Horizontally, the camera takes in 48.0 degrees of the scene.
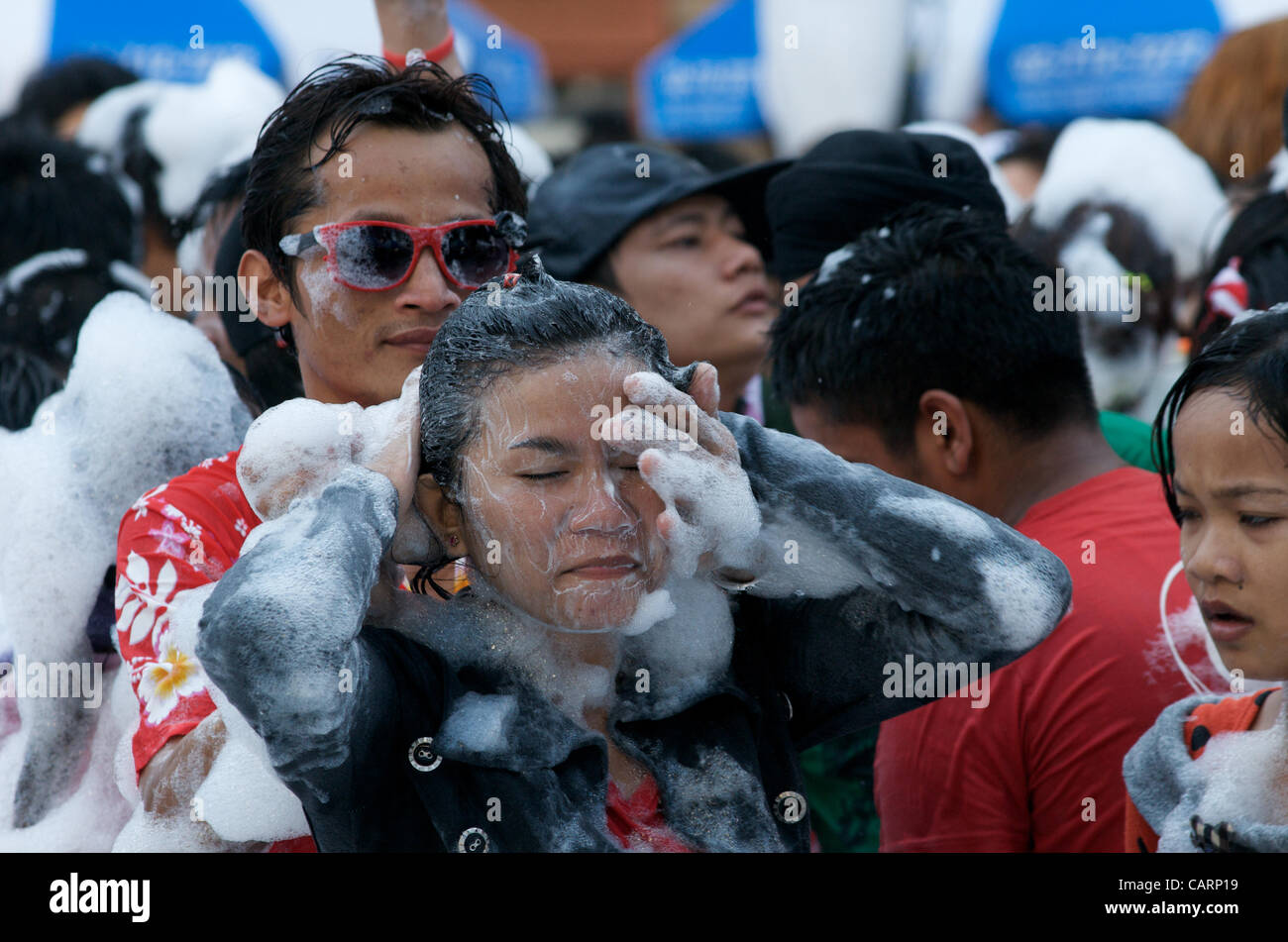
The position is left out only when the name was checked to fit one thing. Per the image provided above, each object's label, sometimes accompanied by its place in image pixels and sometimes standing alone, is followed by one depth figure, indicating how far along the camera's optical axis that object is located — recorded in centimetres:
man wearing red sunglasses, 210
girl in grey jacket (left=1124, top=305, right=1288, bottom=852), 179
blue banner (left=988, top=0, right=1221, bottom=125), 503
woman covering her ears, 167
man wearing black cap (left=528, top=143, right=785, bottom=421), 327
